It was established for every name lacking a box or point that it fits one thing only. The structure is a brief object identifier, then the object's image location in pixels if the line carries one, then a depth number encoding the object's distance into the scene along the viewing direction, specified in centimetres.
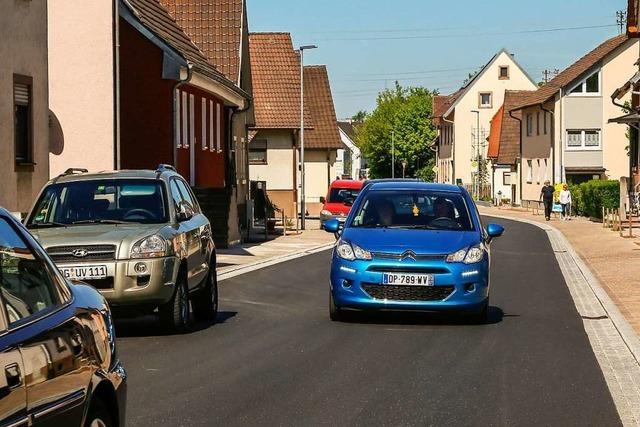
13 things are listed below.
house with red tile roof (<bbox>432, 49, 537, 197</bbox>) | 11212
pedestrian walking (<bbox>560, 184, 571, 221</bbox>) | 5944
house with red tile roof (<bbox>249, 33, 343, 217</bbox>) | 5966
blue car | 1414
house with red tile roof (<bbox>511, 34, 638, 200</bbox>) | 7231
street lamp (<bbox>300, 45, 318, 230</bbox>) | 4928
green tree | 13712
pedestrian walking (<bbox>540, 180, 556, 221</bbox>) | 5766
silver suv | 1258
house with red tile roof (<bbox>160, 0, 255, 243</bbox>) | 3981
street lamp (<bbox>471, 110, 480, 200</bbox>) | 10038
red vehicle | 4416
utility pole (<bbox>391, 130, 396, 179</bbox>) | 13426
